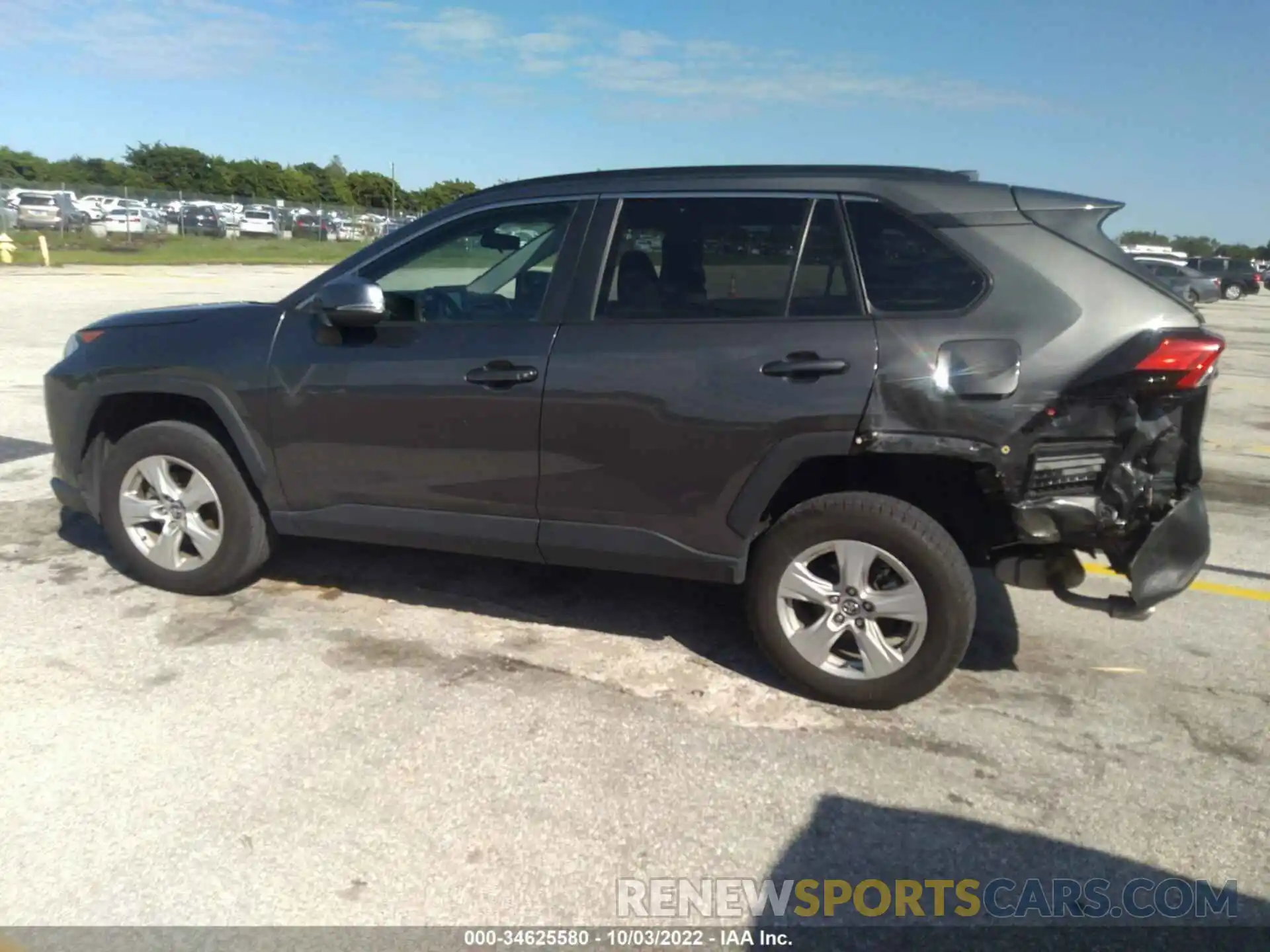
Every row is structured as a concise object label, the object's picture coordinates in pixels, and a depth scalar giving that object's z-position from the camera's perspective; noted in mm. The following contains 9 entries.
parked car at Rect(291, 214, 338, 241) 50125
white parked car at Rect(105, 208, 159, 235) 41844
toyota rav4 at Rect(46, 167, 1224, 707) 3324
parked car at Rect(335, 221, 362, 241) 52875
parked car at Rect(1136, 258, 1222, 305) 28906
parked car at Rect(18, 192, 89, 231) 38562
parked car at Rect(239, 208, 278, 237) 48188
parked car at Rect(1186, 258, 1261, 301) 39688
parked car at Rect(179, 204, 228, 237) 45188
